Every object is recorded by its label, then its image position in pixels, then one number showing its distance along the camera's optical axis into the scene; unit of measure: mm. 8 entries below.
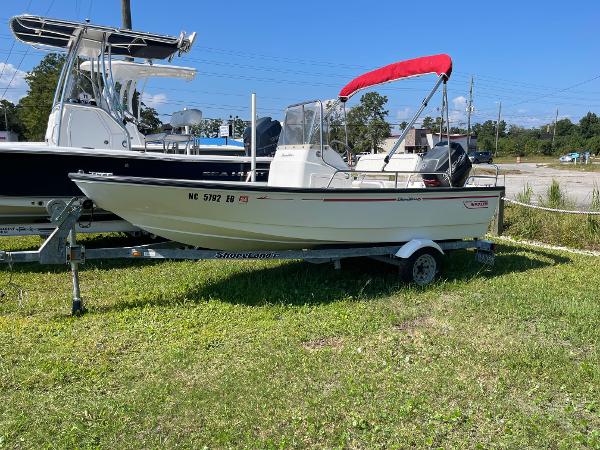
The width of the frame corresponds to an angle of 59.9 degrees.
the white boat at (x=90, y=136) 6809
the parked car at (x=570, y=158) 58475
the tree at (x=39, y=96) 32688
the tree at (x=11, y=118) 54562
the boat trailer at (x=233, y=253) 4879
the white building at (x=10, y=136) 39925
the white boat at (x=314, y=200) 5051
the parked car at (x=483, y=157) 49994
